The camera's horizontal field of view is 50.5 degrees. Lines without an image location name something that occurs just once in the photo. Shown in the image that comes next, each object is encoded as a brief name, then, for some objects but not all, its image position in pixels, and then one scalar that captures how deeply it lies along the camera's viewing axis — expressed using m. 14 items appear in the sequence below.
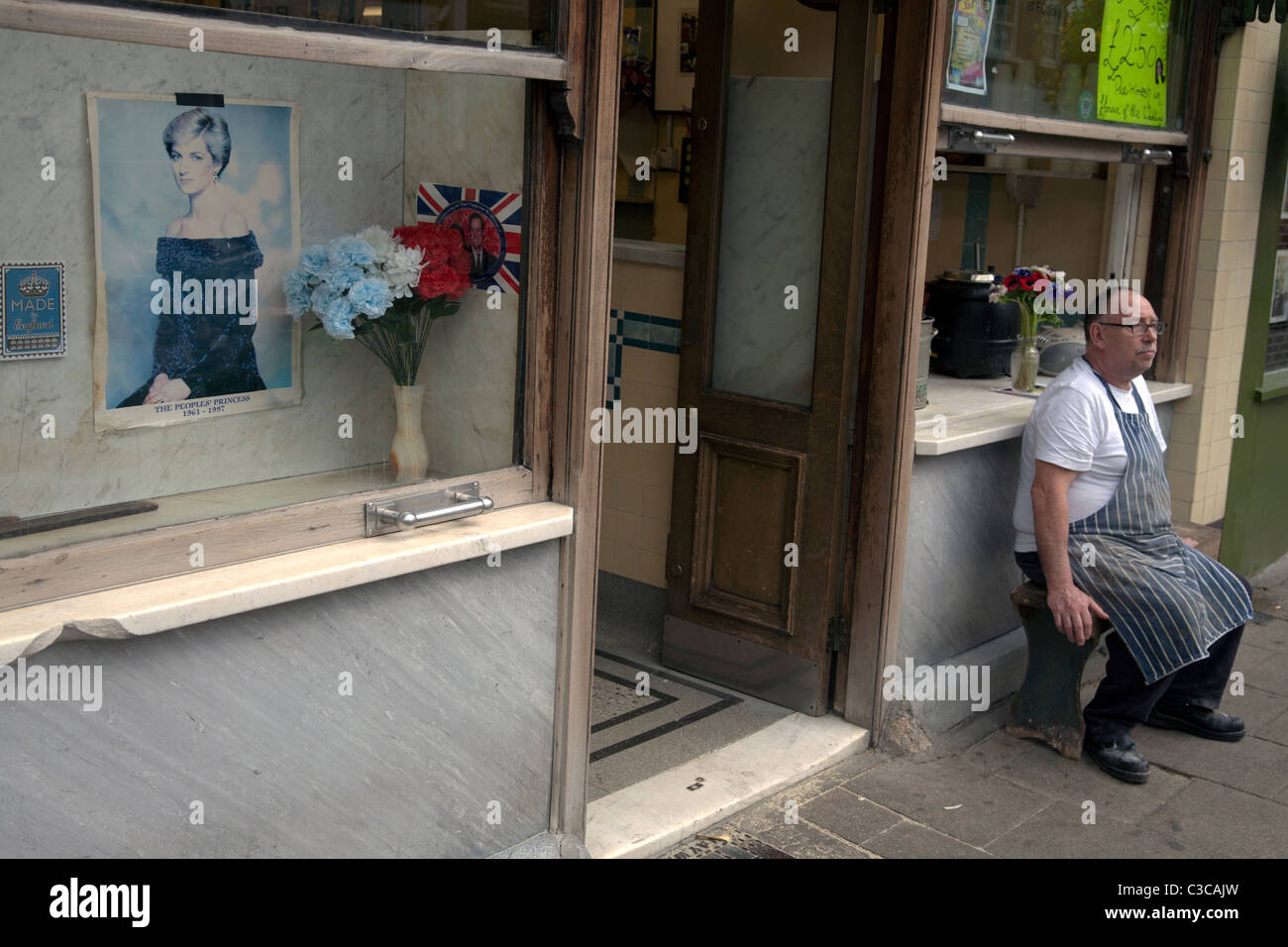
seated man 4.45
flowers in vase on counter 5.56
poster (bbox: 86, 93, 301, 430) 2.98
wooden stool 4.66
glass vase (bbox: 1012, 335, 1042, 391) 5.53
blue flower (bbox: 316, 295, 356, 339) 3.25
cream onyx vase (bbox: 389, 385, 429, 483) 3.38
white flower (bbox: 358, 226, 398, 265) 3.32
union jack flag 3.43
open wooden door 4.55
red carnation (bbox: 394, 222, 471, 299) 3.39
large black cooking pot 5.62
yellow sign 5.36
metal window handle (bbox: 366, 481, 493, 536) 3.22
